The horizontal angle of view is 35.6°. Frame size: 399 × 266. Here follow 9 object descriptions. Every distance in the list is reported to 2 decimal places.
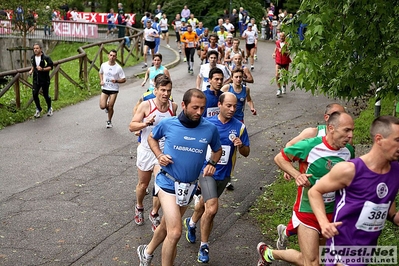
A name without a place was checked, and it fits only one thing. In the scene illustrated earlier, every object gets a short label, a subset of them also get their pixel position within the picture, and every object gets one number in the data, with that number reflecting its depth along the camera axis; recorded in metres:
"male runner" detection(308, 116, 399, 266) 4.66
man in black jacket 15.47
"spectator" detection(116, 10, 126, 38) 35.69
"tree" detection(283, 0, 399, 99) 7.00
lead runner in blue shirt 6.15
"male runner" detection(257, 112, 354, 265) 5.36
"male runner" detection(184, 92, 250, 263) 7.02
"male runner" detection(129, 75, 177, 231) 7.59
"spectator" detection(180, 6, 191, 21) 39.09
